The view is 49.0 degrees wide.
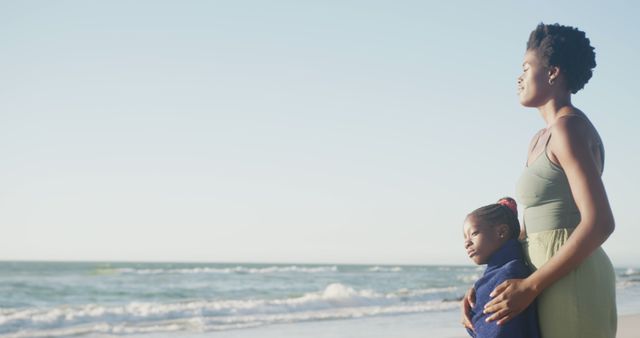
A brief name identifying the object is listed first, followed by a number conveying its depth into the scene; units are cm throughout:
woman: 190
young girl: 198
